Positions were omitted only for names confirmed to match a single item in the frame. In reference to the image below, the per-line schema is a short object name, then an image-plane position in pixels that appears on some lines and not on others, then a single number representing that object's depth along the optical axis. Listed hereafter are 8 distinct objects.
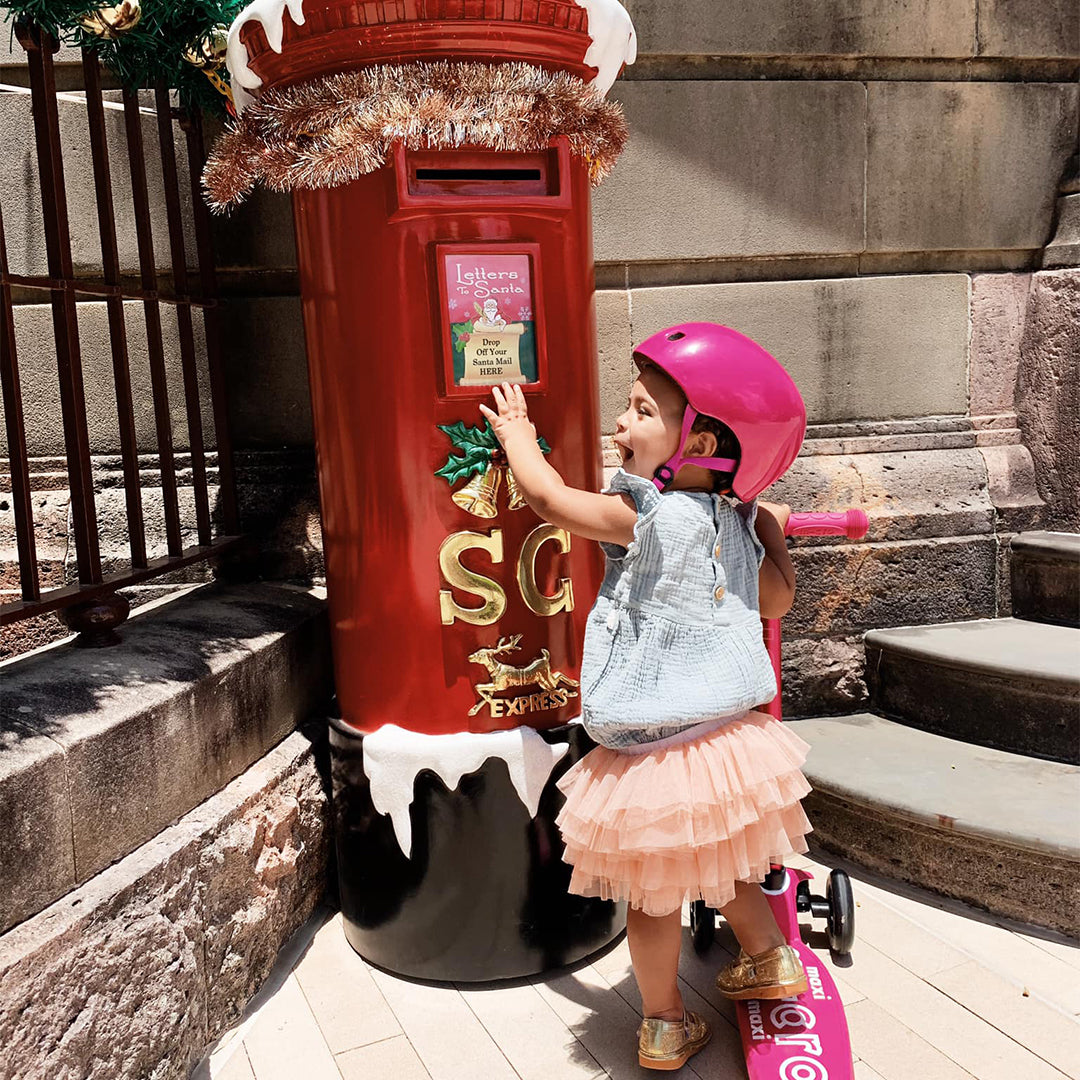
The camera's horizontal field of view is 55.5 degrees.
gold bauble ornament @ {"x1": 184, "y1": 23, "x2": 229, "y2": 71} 2.66
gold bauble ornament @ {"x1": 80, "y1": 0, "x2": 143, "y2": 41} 2.51
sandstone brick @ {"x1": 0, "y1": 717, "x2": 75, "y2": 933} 1.81
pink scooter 2.16
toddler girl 2.04
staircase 2.77
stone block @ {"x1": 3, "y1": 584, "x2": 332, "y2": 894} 2.05
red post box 2.27
